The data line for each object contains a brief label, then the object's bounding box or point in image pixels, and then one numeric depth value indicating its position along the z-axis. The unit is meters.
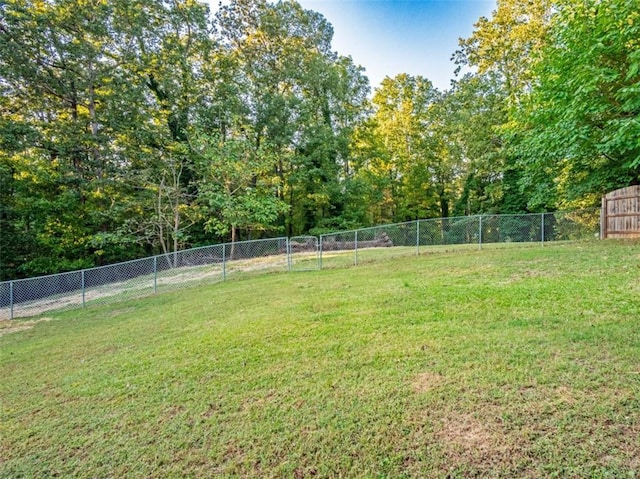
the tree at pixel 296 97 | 19.56
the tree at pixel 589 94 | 7.85
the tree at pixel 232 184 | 15.71
